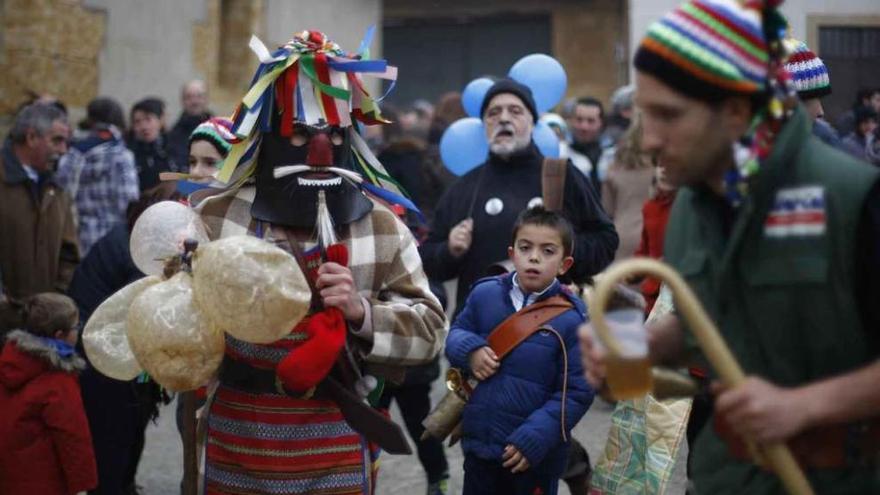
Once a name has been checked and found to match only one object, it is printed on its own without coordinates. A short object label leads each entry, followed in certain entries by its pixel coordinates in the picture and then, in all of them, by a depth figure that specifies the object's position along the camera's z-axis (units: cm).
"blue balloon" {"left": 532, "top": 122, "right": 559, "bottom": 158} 721
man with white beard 636
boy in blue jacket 516
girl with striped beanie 620
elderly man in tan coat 861
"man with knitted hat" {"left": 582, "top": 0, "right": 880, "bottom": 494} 276
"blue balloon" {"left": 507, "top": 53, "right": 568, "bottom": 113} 730
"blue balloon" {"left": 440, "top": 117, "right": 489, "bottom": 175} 725
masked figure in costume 439
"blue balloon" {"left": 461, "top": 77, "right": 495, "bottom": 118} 740
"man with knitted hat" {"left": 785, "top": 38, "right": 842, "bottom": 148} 526
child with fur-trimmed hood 608
